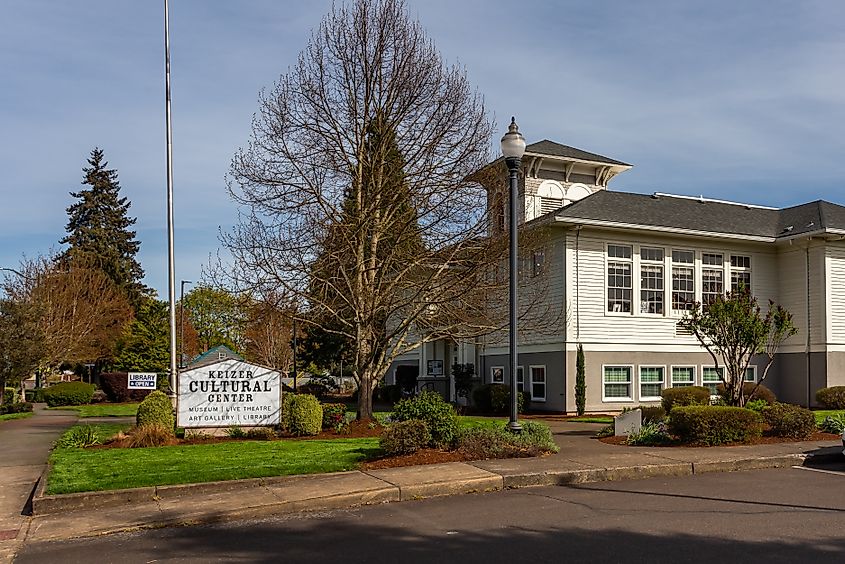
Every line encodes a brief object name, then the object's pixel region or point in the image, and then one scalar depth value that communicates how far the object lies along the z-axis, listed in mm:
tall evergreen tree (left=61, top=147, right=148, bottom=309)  60719
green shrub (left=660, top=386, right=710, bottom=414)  22656
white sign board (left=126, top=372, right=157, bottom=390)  24475
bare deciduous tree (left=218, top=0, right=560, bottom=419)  19922
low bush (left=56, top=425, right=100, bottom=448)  16484
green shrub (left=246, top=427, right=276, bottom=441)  17656
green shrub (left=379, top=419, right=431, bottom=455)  13383
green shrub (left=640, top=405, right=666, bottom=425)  19205
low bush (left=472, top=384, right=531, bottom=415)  28422
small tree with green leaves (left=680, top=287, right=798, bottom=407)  17688
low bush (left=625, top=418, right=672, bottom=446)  15977
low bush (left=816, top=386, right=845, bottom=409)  27188
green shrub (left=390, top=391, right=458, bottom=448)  13914
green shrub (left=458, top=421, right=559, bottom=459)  13406
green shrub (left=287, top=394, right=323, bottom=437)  17766
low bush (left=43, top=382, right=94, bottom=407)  41103
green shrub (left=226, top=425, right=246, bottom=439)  17641
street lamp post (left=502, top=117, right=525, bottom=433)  14023
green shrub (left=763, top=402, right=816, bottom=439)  16484
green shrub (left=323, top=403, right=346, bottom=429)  18984
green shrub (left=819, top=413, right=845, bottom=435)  17362
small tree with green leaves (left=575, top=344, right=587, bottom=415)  26625
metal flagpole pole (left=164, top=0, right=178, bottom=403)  21994
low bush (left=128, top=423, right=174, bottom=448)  16281
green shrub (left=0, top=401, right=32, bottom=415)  33312
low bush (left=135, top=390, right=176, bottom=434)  17219
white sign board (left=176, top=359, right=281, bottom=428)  17453
